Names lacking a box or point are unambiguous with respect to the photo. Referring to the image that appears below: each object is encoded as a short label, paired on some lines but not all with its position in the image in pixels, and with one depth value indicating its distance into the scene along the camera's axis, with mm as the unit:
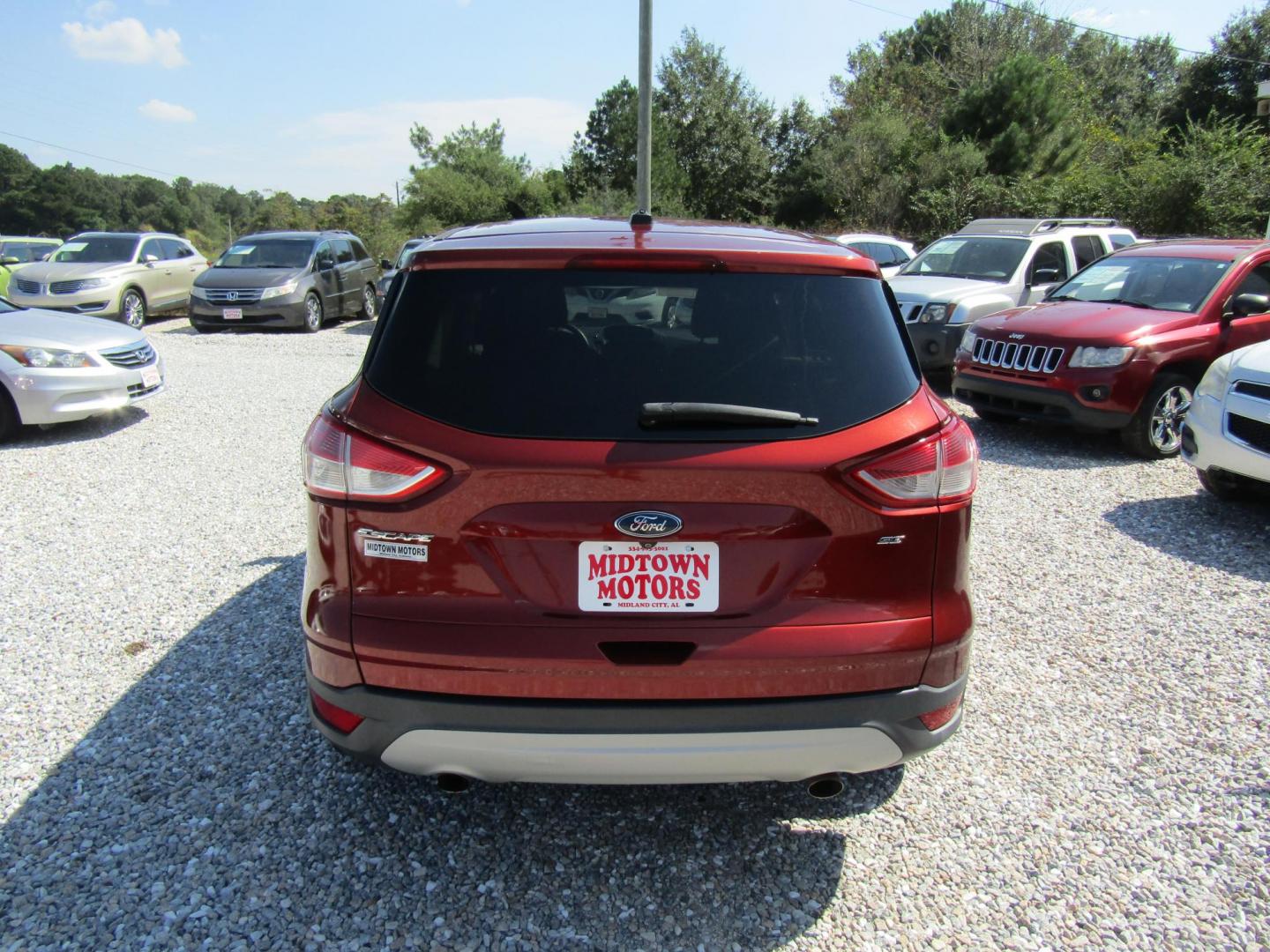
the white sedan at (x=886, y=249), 16109
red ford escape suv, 2188
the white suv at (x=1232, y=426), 5602
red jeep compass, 7465
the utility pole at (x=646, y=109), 15984
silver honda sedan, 7621
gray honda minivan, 15297
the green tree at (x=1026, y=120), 30422
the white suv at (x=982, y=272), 10219
